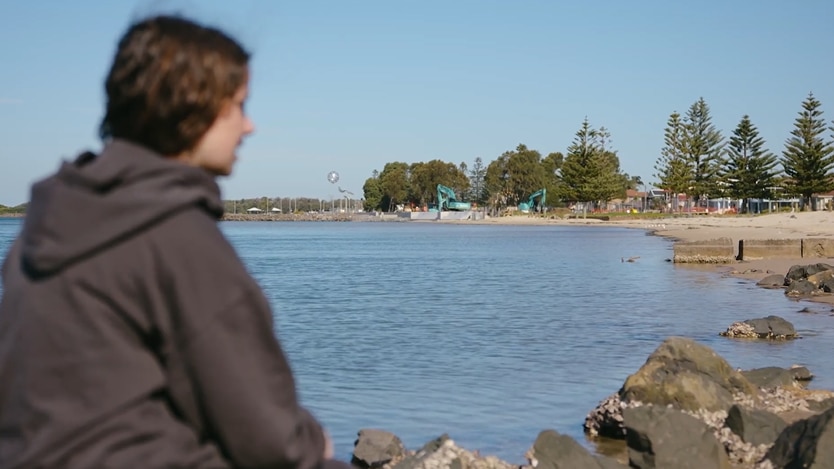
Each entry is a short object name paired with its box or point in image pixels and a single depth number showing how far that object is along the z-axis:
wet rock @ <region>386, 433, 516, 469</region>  5.16
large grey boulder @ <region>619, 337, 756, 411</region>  6.87
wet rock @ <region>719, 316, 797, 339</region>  12.01
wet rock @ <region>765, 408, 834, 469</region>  4.79
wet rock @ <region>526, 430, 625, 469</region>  5.30
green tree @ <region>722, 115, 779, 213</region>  73.44
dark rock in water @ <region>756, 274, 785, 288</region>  20.68
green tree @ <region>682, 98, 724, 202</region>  81.75
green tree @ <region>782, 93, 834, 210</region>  65.94
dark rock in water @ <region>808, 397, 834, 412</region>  7.23
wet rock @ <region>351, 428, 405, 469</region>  6.20
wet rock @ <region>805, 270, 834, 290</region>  18.81
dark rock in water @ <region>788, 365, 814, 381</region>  8.99
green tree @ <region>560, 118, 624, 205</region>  91.31
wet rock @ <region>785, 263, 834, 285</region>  20.12
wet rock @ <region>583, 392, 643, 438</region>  6.98
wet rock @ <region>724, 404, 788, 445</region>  6.00
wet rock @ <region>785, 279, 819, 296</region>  18.45
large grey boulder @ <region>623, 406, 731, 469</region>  5.41
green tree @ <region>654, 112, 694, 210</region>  81.88
